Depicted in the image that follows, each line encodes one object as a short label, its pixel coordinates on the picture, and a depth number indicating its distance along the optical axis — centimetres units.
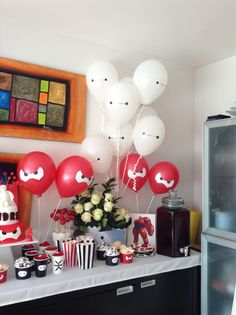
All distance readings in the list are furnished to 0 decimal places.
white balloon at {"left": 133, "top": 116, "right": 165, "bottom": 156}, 183
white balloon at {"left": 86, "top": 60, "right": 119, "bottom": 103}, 180
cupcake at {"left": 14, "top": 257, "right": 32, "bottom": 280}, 142
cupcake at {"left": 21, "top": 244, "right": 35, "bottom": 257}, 167
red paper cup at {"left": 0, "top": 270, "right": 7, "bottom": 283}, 138
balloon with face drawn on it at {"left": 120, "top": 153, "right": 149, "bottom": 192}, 193
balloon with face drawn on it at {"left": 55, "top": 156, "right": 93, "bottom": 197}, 164
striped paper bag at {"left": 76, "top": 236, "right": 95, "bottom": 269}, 159
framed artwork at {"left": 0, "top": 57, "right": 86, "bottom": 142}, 179
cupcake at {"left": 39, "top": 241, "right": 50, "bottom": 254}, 168
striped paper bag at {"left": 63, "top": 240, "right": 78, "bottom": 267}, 163
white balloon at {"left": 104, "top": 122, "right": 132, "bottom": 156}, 192
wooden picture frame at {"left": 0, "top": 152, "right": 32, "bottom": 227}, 176
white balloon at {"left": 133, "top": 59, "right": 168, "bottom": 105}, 178
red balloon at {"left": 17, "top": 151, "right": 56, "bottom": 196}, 156
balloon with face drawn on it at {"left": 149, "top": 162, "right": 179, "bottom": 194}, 194
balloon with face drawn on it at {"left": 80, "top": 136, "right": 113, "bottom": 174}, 182
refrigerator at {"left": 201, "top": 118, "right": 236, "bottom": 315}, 184
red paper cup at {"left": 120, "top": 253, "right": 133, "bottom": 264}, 170
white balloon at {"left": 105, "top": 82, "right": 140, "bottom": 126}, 173
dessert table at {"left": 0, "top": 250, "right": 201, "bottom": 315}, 133
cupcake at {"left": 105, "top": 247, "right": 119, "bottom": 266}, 165
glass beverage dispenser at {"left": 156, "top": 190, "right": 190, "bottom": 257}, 184
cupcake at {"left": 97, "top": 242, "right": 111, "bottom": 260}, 174
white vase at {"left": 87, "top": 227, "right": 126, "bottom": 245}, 184
